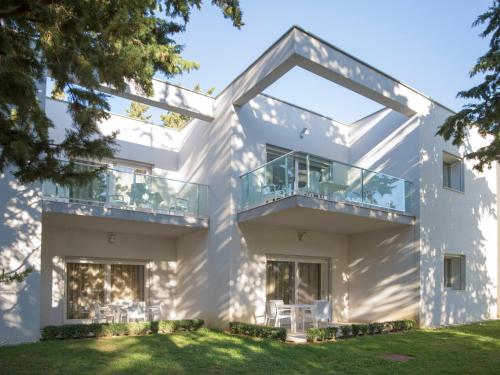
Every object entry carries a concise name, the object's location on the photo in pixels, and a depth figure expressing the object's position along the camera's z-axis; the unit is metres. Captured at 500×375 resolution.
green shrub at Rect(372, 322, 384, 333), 12.27
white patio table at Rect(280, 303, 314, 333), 12.36
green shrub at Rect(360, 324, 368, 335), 11.99
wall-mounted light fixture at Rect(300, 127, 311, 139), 15.47
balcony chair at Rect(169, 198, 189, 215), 13.48
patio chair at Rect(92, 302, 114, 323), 12.59
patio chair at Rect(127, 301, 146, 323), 12.29
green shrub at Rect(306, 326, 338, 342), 10.96
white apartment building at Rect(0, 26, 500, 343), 11.59
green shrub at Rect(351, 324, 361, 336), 11.80
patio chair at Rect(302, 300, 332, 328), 11.88
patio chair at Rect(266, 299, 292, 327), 12.39
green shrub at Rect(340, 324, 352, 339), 11.55
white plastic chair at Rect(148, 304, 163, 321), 13.59
